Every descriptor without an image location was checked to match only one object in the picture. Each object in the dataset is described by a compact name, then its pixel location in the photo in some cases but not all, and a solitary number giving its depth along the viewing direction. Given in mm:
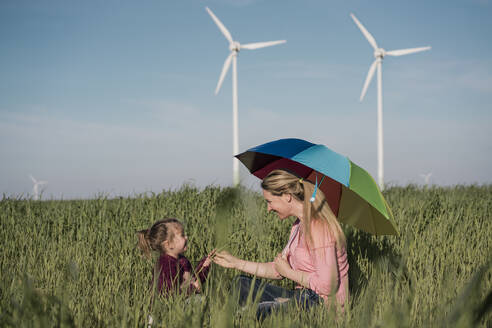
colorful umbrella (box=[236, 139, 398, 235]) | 3611
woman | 3566
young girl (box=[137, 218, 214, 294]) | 4172
